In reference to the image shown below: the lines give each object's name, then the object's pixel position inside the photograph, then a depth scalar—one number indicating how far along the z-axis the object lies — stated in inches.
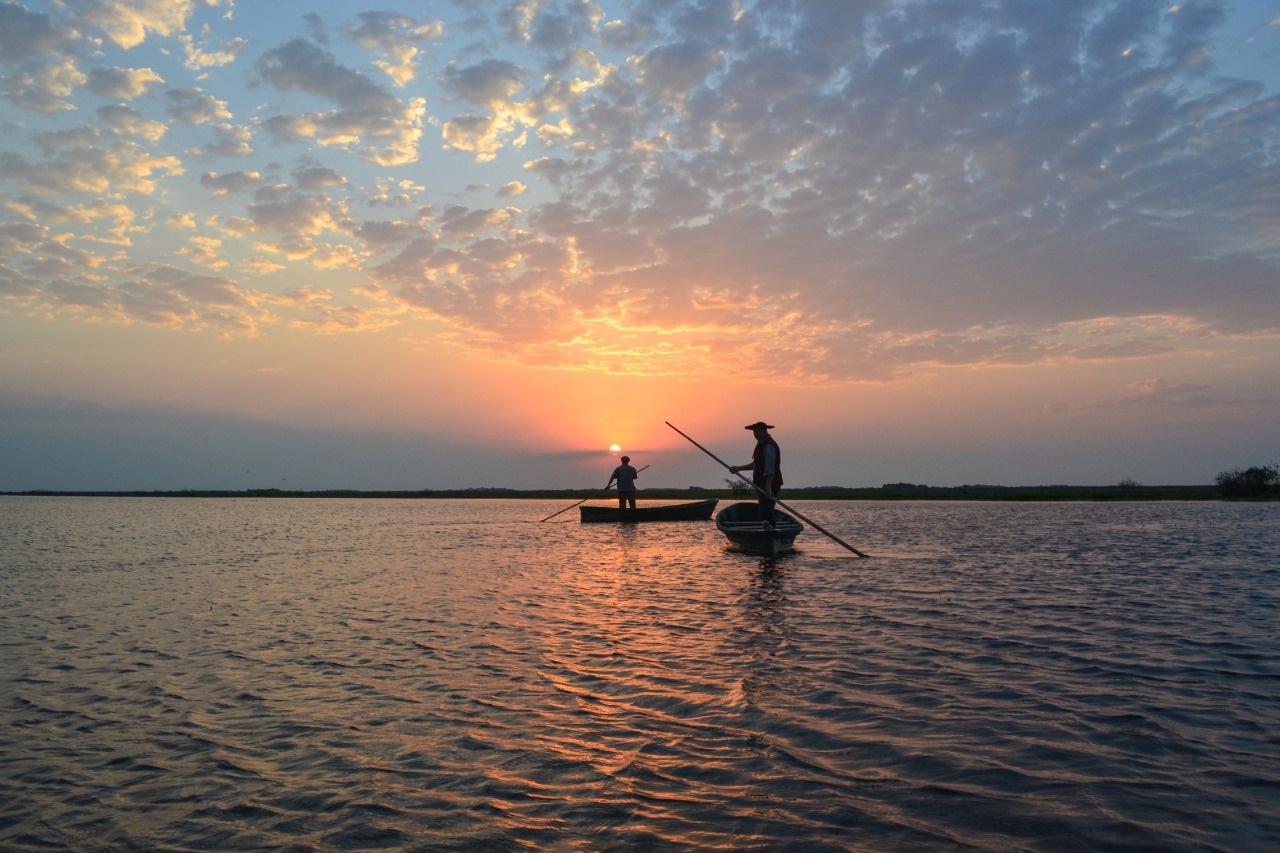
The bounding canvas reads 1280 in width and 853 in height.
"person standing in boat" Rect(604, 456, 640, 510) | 1572.3
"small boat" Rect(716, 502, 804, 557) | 926.4
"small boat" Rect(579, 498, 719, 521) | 1695.4
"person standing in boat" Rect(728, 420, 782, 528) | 935.7
